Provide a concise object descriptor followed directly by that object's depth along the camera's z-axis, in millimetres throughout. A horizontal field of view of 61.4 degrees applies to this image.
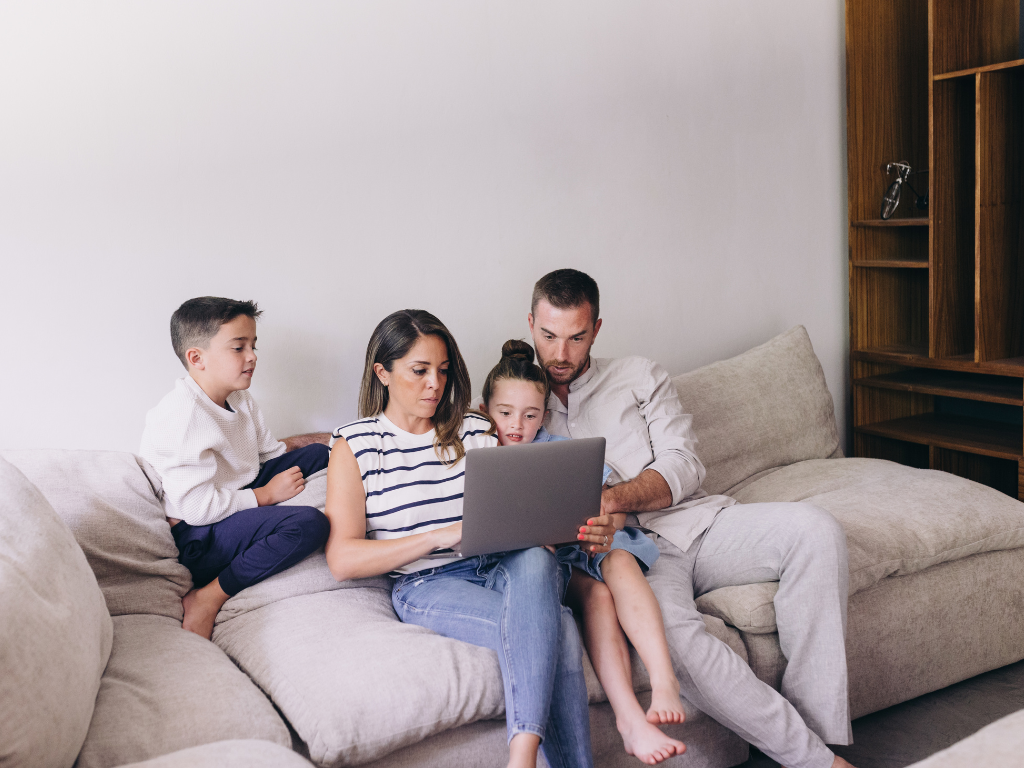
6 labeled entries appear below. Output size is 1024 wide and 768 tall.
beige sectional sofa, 1276
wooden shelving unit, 2709
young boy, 1819
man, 1668
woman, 1534
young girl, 1553
